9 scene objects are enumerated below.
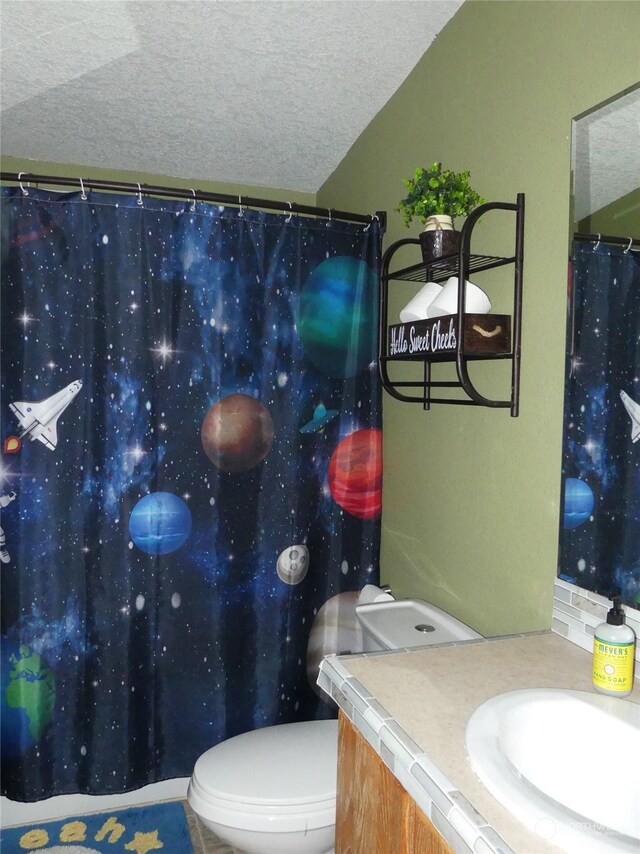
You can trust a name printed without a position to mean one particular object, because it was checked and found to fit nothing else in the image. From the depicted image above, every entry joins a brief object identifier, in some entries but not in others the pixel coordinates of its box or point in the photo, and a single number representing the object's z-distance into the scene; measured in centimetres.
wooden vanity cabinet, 88
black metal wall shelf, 142
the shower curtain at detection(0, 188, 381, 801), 187
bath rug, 190
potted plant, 153
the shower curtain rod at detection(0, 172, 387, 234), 176
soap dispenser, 103
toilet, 143
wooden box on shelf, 142
